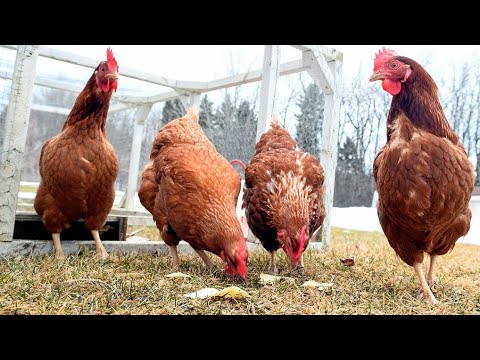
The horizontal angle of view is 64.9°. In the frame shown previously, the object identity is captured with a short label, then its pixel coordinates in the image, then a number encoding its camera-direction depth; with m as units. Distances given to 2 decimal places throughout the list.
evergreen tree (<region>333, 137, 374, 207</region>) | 4.98
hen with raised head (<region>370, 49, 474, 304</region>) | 1.53
